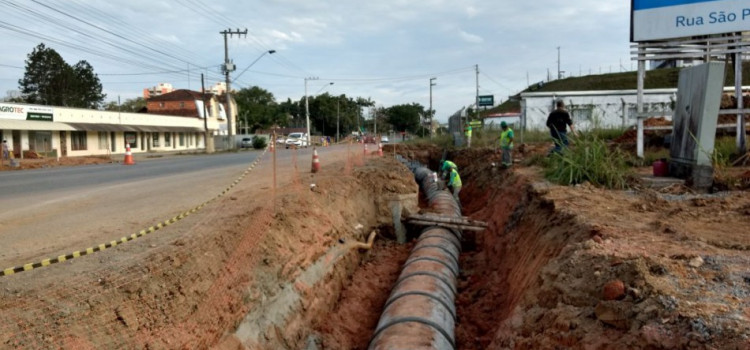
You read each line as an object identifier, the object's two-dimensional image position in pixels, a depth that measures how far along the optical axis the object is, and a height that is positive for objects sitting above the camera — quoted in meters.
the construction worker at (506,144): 12.28 -0.13
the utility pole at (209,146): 37.34 -0.12
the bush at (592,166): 8.73 -0.50
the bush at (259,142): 44.16 +0.12
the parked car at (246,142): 46.66 +0.15
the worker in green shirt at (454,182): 13.71 -1.11
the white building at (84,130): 28.42 +1.05
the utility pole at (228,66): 35.50 +5.38
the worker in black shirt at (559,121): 10.93 +0.37
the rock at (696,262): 4.05 -0.99
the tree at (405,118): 89.12 +4.01
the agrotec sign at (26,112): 27.48 +1.96
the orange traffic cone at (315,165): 12.66 -0.55
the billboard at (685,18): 10.53 +2.48
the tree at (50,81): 48.19 +6.25
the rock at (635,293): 3.57 -1.08
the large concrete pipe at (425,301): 4.96 -1.80
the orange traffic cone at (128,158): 20.39 -0.48
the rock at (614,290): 3.74 -1.12
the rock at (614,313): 3.48 -1.21
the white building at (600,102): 27.53 +1.95
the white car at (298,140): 38.26 +0.22
